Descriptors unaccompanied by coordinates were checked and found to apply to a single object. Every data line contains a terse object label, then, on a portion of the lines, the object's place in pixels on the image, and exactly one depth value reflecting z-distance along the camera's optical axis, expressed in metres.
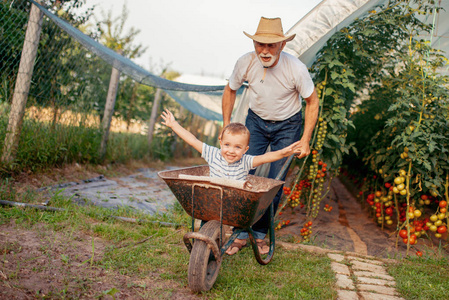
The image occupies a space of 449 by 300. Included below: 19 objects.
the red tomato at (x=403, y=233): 3.26
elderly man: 2.79
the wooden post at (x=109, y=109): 6.05
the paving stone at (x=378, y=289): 2.44
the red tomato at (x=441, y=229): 3.27
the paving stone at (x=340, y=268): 2.74
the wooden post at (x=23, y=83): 4.00
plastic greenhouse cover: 3.34
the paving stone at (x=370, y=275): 2.71
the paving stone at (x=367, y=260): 3.01
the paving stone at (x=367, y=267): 2.84
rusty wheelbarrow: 2.00
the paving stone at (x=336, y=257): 3.00
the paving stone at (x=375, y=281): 2.59
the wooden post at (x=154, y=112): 8.01
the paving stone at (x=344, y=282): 2.48
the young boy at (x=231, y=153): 2.42
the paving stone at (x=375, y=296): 2.34
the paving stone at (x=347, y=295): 2.30
